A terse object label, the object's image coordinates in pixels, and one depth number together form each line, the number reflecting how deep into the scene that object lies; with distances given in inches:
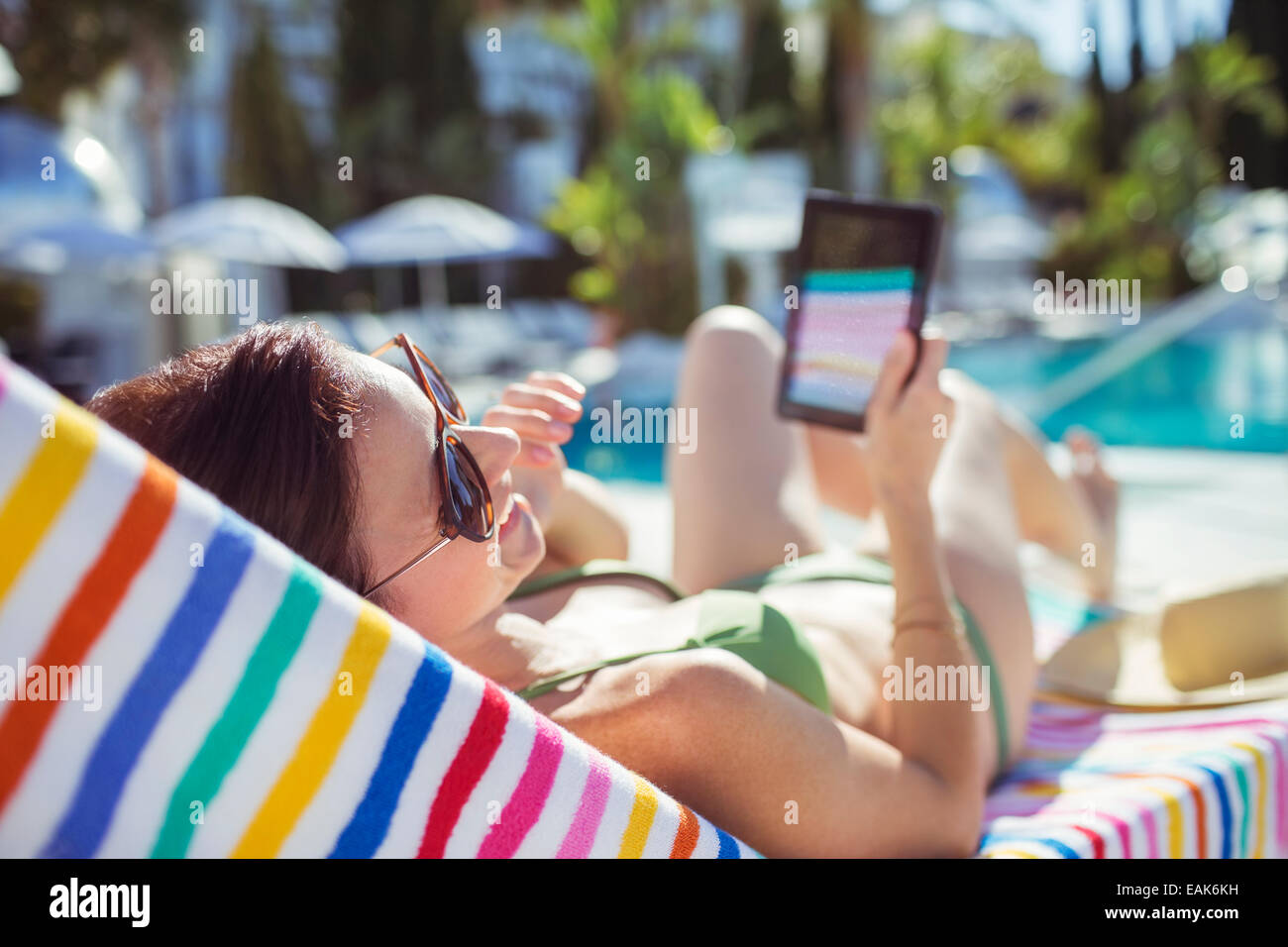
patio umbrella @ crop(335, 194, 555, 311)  500.4
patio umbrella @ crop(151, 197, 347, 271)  422.6
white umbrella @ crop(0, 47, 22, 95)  309.7
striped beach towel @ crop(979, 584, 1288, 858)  60.1
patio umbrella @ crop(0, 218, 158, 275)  366.3
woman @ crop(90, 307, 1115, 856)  43.5
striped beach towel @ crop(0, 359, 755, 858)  29.0
